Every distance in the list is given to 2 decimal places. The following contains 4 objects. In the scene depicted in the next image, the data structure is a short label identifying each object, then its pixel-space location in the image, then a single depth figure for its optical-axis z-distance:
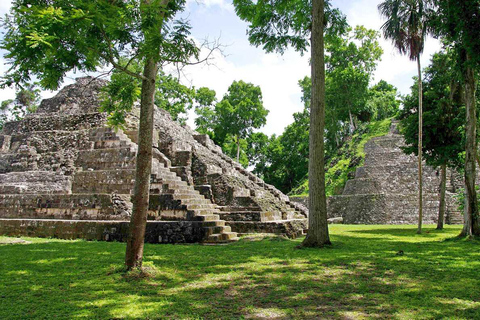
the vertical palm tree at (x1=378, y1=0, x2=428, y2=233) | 12.36
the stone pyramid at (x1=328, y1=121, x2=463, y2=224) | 19.62
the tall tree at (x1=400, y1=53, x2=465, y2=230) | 13.14
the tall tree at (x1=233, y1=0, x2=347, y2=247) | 7.78
